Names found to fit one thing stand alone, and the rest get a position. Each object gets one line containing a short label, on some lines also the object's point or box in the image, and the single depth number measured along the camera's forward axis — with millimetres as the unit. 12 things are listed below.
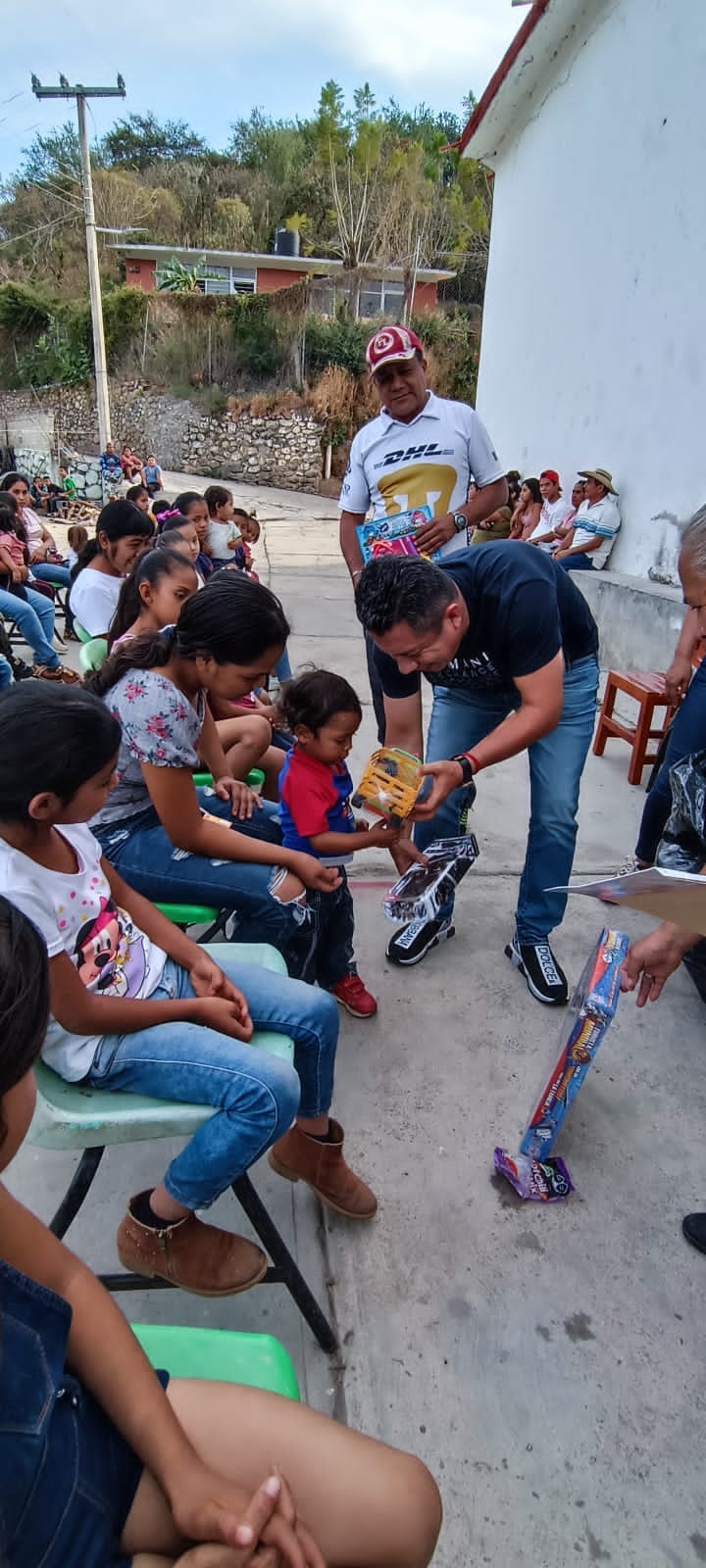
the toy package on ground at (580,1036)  1660
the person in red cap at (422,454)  2906
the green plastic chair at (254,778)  2711
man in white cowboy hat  6375
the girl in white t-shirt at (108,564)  3789
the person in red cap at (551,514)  7504
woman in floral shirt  1912
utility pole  15258
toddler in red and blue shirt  2045
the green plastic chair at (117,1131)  1313
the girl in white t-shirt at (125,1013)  1300
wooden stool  3848
